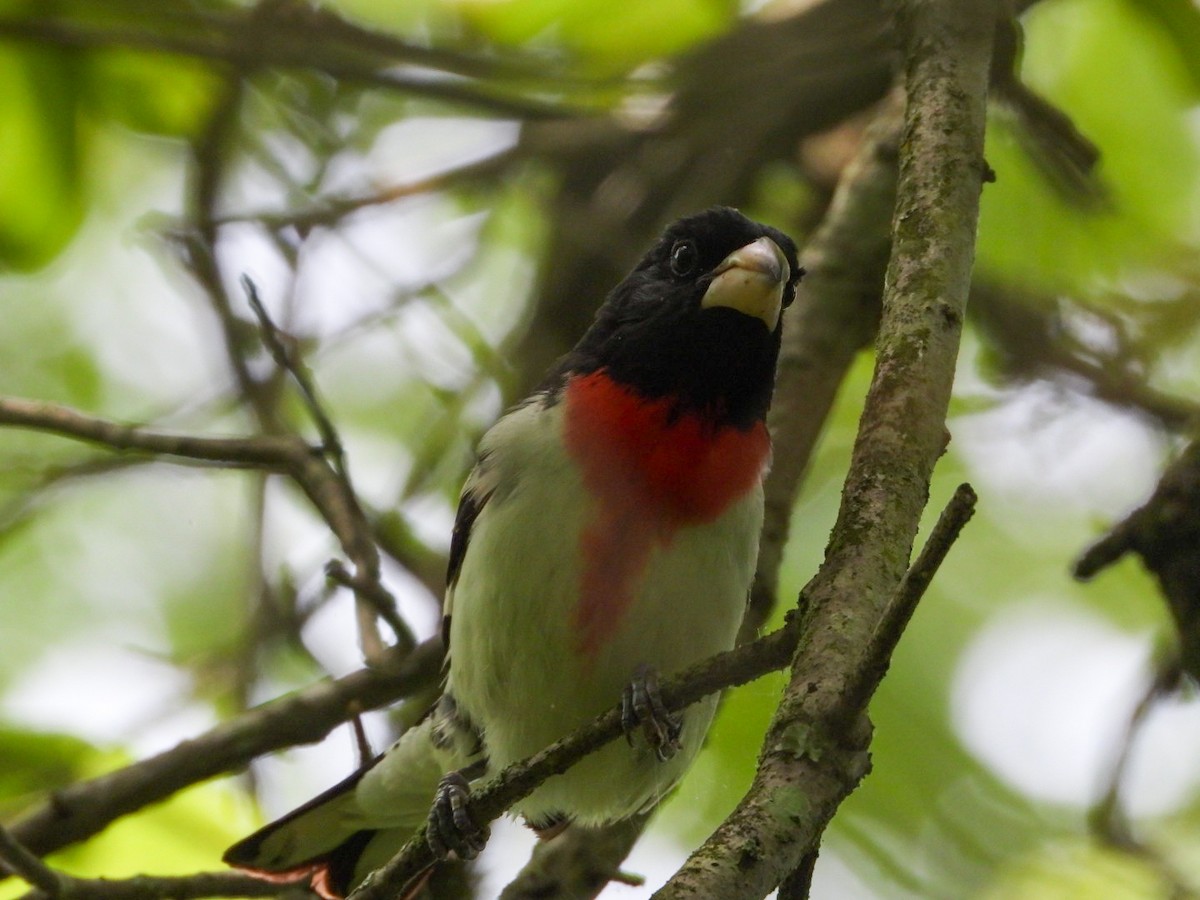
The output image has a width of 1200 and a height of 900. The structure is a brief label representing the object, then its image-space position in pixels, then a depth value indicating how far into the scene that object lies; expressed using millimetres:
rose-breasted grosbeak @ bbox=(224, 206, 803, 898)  6949
